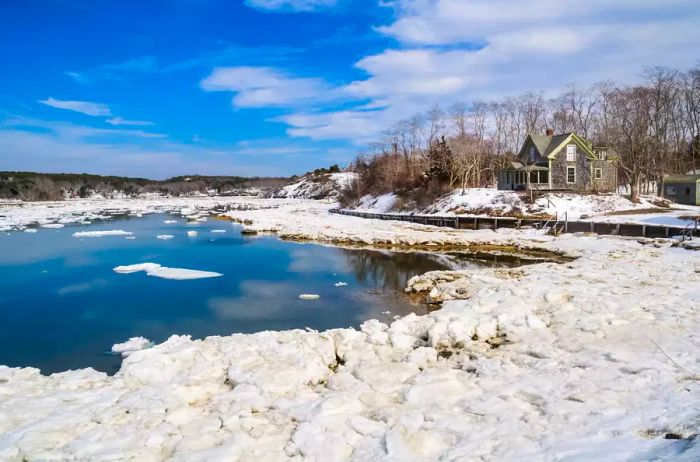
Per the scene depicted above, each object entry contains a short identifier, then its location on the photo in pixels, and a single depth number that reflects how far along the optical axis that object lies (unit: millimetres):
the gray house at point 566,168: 39062
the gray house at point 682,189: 35844
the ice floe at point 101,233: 33219
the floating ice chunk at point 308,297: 14508
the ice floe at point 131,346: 9703
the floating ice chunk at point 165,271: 18000
